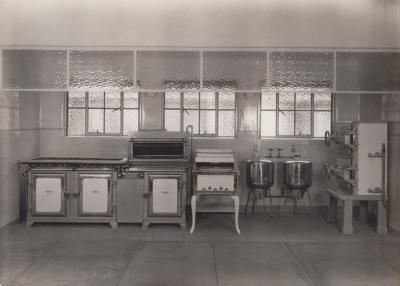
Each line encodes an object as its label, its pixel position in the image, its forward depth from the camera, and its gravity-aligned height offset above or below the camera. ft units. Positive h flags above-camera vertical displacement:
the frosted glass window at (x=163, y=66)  23.90 +3.29
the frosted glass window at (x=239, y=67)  23.73 +3.26
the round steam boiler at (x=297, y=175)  28.30 -2.19
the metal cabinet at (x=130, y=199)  25.67 -3.31
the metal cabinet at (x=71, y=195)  25.54 -3.13
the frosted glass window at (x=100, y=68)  23.08 +3.05
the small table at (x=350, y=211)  24.06 -3.57
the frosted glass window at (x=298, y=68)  23.40 +3.20
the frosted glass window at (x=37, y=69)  22.98 +2.92
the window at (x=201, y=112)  30.37 +1.41
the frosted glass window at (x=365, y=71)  23.39 +3.07
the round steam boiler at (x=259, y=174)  28.17 -2.15
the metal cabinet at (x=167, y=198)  25.49 -3.21
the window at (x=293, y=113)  30.58 +1.40
